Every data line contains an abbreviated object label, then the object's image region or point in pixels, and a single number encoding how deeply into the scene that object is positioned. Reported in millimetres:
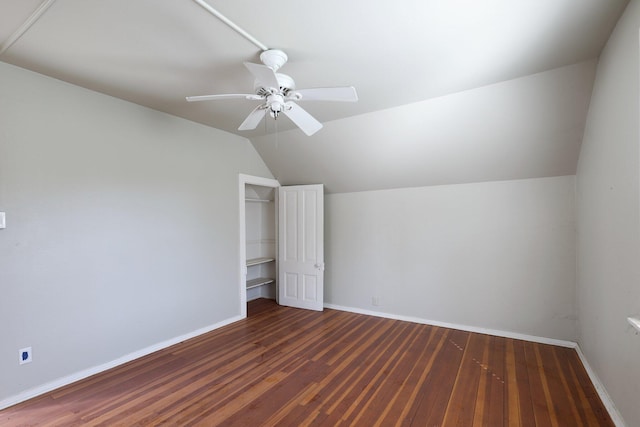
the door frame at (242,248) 4176
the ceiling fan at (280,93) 1899
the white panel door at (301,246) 4562
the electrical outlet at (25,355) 2317
